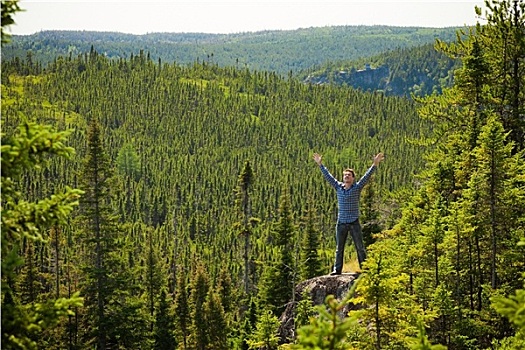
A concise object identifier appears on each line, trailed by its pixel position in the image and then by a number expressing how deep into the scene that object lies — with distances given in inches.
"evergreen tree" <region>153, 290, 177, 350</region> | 1534.2
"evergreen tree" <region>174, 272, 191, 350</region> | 1697.8
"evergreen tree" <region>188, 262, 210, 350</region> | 1582.2
